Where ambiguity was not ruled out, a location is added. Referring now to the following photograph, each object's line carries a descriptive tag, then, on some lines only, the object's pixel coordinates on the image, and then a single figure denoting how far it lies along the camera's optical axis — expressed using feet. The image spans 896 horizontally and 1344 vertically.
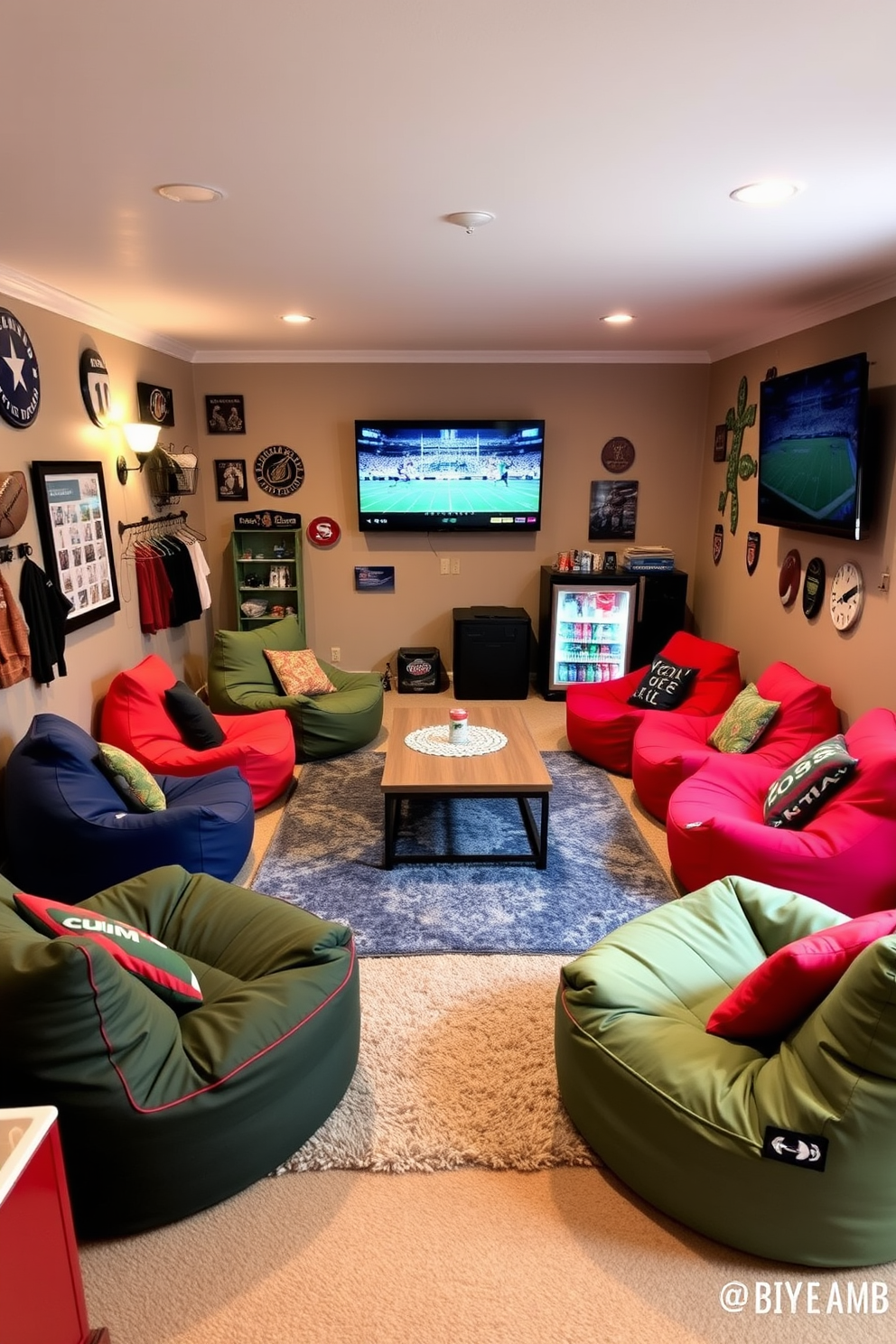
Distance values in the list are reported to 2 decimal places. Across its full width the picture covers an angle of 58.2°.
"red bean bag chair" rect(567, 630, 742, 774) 15.47
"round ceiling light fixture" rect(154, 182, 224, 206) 7.41
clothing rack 15.03
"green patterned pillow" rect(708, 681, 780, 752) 13.37
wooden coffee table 11.50
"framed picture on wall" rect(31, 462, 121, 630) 11.82
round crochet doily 12.80
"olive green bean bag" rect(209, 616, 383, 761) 15.90
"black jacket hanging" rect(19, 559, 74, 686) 11.10
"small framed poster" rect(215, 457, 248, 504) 20.29
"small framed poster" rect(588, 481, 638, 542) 20.51
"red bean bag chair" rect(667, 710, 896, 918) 9.56
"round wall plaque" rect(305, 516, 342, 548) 20.65
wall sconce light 14.71
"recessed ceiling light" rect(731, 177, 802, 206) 7.46
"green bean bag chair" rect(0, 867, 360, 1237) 5.70
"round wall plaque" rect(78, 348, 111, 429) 13.33
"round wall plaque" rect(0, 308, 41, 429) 10.69
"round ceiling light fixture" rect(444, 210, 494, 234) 8.31
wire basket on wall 16.40
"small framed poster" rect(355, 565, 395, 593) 20.94
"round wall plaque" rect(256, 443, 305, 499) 20.27
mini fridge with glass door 19.60
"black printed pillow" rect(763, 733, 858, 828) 10.35
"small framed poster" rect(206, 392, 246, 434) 19.89
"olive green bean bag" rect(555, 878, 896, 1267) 5.71
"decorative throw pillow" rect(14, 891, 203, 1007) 6.66
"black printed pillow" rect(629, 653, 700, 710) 16.05
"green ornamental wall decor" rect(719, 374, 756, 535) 16.96
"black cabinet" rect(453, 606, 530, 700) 19.72
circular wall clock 12.23
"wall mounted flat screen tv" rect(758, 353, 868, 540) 11.38
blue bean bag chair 10.10
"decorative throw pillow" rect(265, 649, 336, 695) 17.34
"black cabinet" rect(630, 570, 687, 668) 19.61
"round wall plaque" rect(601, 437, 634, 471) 20.22
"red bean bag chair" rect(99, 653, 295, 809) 13.23
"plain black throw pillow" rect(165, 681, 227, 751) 14.22
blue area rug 10.42
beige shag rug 7.13
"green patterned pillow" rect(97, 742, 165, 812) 11.33
